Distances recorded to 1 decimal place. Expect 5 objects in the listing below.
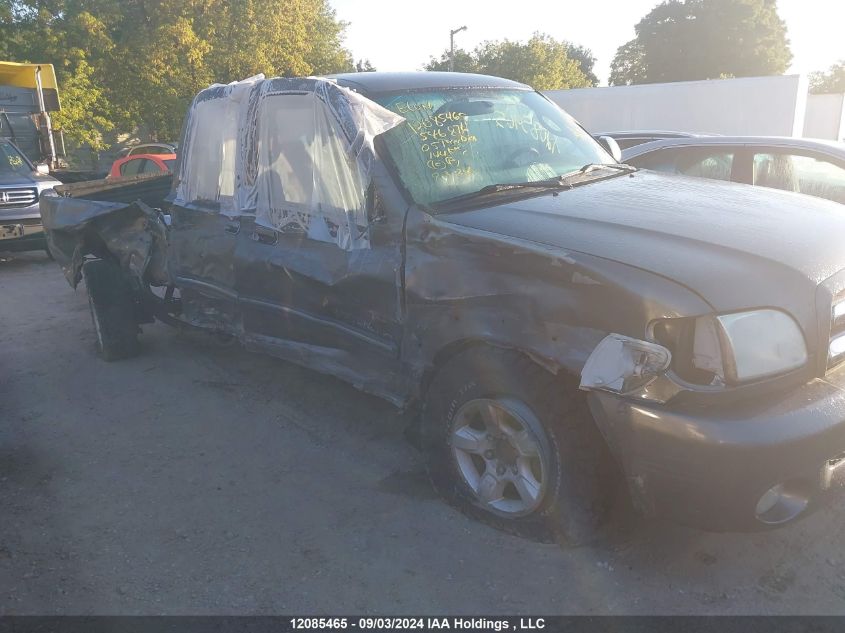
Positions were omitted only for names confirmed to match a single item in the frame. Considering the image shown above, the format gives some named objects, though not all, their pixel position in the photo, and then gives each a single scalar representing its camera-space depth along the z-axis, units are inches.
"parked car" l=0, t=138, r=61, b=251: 398.0
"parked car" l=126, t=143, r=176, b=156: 810.2
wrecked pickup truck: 95.3
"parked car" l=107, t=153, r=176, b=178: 510.9
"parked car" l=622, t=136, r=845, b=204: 210.1
